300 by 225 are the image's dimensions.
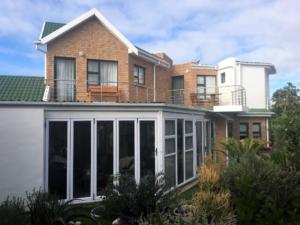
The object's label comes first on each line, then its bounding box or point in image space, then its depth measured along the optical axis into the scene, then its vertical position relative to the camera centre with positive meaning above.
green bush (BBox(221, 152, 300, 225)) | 5.50 -1.77
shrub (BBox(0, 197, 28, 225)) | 4.66 -1.83
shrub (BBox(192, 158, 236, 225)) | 5.12 -1.95
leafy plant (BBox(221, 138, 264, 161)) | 11.88 -1.28
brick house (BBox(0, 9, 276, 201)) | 7.95 +0.27
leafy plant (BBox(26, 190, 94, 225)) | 5.32 -1.99
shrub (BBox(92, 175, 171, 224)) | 5.75 -1.87
